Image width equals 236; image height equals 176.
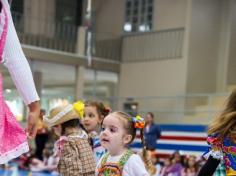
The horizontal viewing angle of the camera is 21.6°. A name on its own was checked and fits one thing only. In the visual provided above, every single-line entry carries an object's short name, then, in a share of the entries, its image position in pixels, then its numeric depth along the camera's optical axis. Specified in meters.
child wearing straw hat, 3.94
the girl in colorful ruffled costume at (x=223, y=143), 3.13
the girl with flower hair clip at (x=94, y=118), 4.99
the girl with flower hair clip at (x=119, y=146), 3.57
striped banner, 14.48
